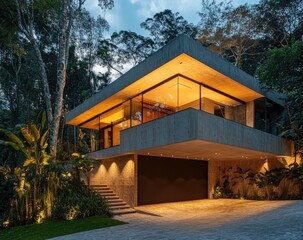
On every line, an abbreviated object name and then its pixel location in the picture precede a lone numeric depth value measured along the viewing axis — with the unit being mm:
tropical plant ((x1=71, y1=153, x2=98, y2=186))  12531
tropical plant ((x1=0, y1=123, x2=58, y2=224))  10711
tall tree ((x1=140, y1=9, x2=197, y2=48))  35250
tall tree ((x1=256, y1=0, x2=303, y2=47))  25641
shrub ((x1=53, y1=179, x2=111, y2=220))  10797
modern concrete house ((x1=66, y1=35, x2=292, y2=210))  10523
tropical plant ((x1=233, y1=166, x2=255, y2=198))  16075
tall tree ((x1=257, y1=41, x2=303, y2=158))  9977
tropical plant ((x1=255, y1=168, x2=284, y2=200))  14836
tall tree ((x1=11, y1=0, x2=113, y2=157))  15893
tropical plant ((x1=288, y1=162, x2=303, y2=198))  14539
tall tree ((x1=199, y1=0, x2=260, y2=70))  26359
